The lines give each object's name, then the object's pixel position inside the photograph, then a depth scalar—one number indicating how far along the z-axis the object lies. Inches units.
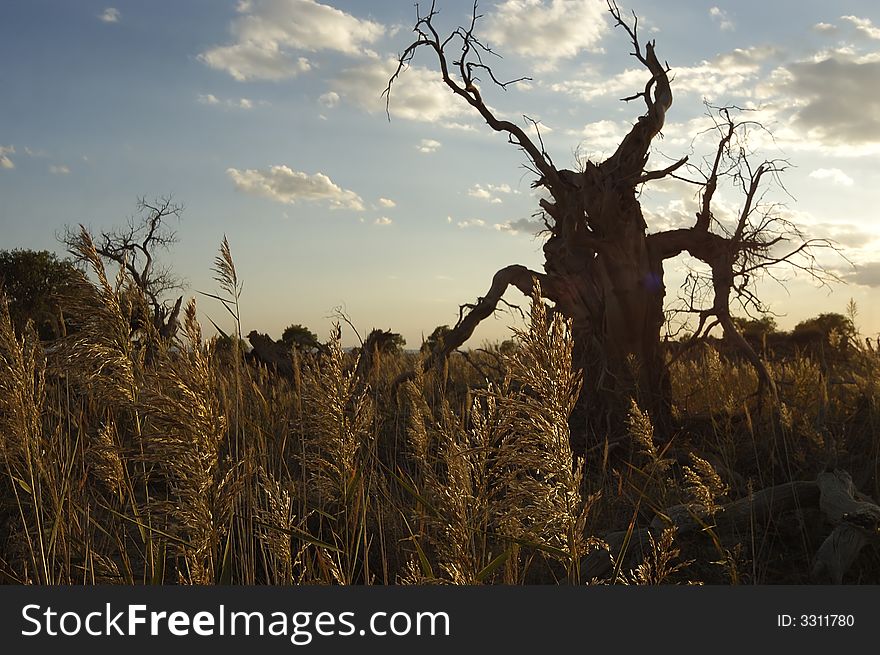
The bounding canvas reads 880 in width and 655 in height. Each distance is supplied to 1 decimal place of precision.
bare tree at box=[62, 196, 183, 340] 1188.5
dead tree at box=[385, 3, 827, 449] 329.1
